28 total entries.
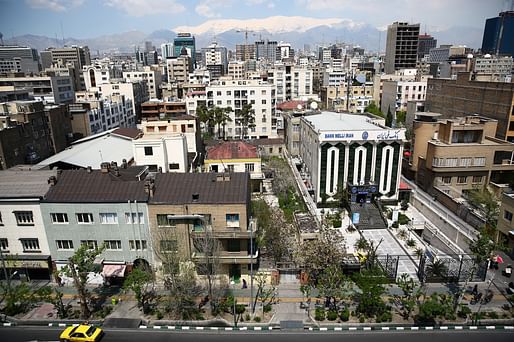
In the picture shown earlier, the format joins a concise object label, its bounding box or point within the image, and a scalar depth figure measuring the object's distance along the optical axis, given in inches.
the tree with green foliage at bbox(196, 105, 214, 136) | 3442.4
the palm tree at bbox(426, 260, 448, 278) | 1423.5
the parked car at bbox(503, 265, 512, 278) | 1441.9
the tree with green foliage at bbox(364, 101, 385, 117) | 4277.1
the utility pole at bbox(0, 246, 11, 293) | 1238.8
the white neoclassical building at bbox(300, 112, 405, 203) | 2020.2
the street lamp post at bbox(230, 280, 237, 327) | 1197.5
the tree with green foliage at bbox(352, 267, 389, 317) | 1192.2
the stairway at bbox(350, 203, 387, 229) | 1923.0
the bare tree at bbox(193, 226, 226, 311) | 1250.0
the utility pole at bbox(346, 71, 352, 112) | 4246.6
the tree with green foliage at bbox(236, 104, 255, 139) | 3612.2
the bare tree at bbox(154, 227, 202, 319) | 1223.5
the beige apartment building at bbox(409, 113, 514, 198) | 2111.2
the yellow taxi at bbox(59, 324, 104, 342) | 1109.1
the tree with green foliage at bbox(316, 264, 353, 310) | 1216.8
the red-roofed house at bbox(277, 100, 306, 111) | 3925.7
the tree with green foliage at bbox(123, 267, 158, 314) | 1216.2
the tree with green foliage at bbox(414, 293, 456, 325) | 1123.3
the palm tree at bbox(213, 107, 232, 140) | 3353.8
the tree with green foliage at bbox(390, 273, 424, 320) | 1177.0
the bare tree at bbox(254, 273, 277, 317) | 1317.7
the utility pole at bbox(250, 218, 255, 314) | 1275.7
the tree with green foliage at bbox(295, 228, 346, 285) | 1350.9
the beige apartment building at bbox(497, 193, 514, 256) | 1571.1
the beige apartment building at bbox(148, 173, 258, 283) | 1342.3
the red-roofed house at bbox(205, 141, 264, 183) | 2271.2
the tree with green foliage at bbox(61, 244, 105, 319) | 1205.1
